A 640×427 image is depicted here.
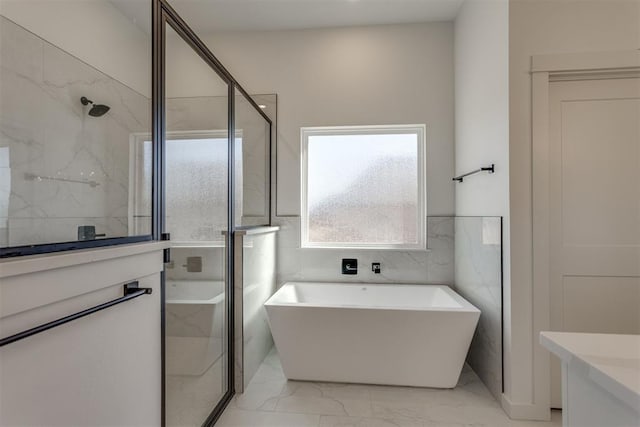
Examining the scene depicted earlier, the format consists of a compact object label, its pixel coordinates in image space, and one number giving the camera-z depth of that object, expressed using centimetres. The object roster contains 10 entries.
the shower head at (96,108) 103
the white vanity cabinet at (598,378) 56
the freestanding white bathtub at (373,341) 189
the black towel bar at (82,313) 65
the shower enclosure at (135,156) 82
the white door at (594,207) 176
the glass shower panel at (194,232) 132
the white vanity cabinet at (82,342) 68
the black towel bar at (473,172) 195
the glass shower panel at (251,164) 208
